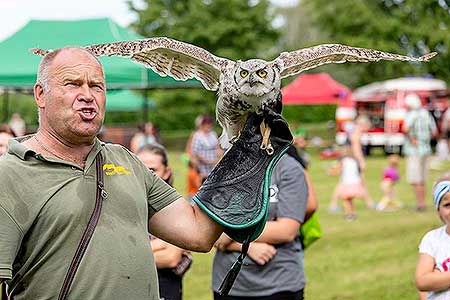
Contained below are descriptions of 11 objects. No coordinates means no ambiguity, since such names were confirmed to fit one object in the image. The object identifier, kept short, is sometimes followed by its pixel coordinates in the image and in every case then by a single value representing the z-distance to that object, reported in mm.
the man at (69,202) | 2389
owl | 3031
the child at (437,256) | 3982
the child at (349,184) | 12258
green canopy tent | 8961
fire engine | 28094
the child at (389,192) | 13422
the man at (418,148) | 13234
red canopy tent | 32969
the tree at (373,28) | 28375
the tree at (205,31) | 42625
